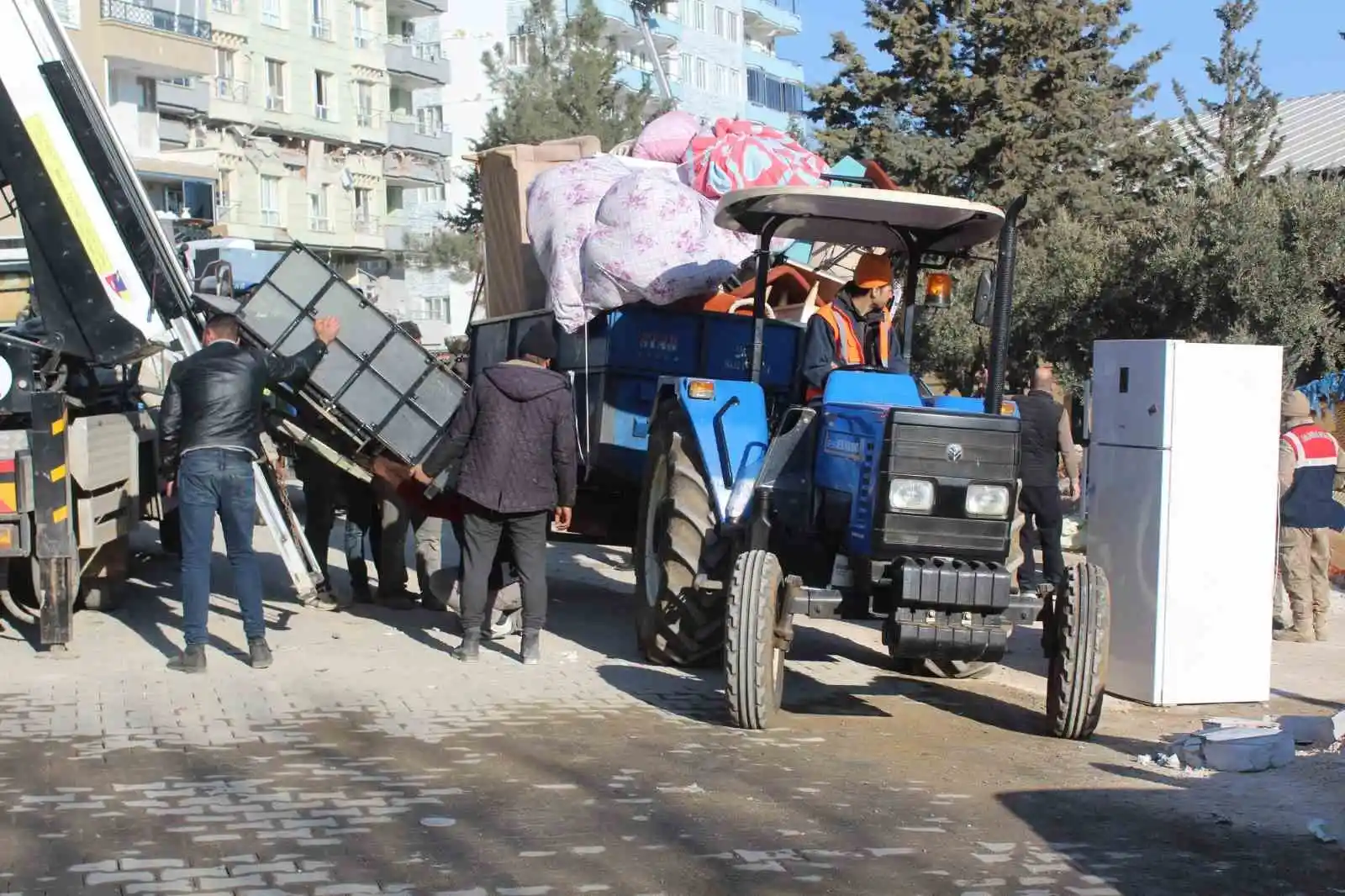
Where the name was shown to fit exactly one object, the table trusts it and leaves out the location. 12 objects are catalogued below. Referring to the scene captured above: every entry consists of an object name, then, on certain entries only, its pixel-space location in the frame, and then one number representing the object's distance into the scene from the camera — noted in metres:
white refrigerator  8.89
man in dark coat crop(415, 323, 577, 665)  9.11
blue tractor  7.33
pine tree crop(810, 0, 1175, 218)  29.00
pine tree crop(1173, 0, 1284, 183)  28.73
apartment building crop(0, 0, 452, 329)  45.44
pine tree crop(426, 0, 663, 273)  32.94
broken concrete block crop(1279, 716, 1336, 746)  7.75
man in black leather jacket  8.70
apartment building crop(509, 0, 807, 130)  64.12
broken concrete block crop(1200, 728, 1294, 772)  7.25
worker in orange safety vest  8.69
